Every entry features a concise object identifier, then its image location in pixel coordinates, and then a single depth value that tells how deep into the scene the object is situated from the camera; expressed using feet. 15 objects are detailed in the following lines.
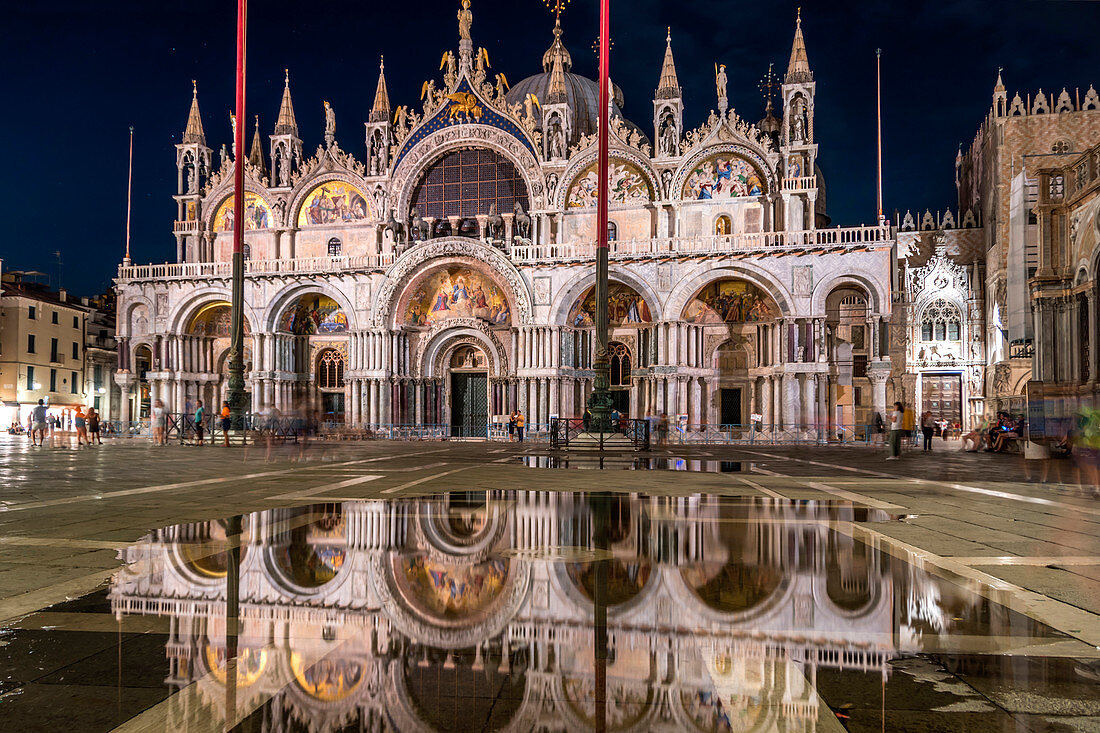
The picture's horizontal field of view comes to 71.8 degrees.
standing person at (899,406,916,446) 66.74
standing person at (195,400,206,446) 85.05
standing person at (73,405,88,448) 82.12
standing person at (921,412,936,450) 84.17
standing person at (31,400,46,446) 82.38
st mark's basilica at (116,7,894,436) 109.19
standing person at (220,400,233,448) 78.12
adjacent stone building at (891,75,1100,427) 127.65
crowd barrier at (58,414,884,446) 98.43
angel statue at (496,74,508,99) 123.13
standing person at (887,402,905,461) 65.21
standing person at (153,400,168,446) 89.97
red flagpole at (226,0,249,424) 76.38
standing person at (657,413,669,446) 98.37
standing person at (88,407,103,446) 89.54
